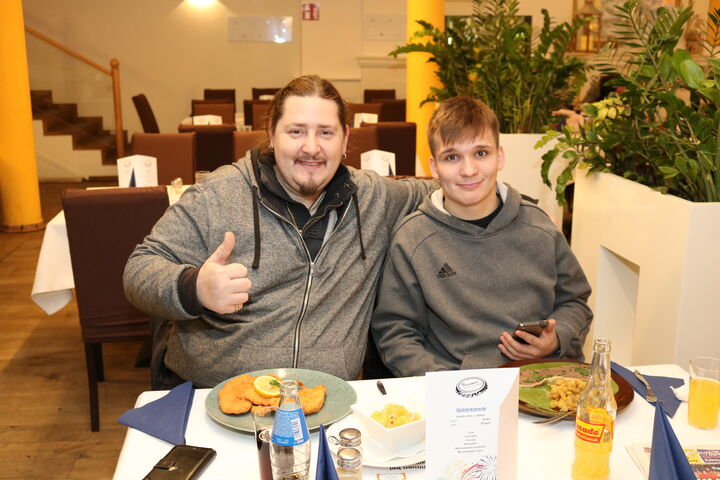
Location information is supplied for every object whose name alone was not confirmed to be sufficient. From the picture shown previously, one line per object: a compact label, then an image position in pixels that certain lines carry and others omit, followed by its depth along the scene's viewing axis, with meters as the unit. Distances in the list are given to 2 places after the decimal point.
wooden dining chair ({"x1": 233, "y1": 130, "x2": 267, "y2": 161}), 4.43
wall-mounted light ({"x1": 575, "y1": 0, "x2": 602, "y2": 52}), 9.71
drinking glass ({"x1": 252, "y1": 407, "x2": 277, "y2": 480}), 1.16
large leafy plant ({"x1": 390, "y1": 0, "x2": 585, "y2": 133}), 4.21
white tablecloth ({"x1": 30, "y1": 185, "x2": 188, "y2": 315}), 3.22
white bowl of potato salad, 1.28
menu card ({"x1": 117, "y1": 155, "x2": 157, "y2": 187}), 3.69
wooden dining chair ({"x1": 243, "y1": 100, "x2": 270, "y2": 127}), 8.91
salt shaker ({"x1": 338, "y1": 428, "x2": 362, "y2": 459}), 1.18
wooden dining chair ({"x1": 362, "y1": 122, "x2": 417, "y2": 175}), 5.36
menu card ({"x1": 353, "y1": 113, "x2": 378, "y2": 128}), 6.83
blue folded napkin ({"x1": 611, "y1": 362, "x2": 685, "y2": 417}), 1.50
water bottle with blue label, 1.10
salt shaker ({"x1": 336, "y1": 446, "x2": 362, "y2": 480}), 1.15
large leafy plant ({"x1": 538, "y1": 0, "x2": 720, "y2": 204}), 2.21
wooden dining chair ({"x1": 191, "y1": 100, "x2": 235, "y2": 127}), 7.98
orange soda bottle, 1.19
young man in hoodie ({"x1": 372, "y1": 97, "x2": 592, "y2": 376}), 1.91
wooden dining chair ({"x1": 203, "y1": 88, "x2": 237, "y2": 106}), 10.26
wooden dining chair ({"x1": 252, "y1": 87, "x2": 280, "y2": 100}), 10.30
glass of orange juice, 1.40
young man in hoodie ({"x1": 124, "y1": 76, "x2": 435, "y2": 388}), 1.87
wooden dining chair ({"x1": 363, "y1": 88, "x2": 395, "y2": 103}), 10.29
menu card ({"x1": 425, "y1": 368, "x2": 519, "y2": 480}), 1.06
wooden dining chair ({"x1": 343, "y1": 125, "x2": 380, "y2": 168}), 4.85
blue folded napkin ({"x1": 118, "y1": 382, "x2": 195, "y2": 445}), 1.37
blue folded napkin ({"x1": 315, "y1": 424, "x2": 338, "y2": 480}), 1.03
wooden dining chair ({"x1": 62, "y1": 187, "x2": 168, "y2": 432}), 2.81
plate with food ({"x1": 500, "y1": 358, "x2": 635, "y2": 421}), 1.42
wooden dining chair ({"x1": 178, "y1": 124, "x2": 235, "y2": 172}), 5.89
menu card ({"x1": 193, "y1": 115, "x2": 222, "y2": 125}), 6.77
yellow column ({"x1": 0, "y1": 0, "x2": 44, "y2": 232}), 6.03
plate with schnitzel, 1.39
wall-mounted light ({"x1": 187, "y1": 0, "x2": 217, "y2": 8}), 10.38
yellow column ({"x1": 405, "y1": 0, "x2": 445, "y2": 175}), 6.55
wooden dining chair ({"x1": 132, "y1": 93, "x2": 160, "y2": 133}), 8.66
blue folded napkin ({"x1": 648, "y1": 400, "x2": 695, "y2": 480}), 1.08
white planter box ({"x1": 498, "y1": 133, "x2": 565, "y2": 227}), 4.08
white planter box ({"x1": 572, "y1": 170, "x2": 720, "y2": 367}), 2.22
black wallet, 1.23
